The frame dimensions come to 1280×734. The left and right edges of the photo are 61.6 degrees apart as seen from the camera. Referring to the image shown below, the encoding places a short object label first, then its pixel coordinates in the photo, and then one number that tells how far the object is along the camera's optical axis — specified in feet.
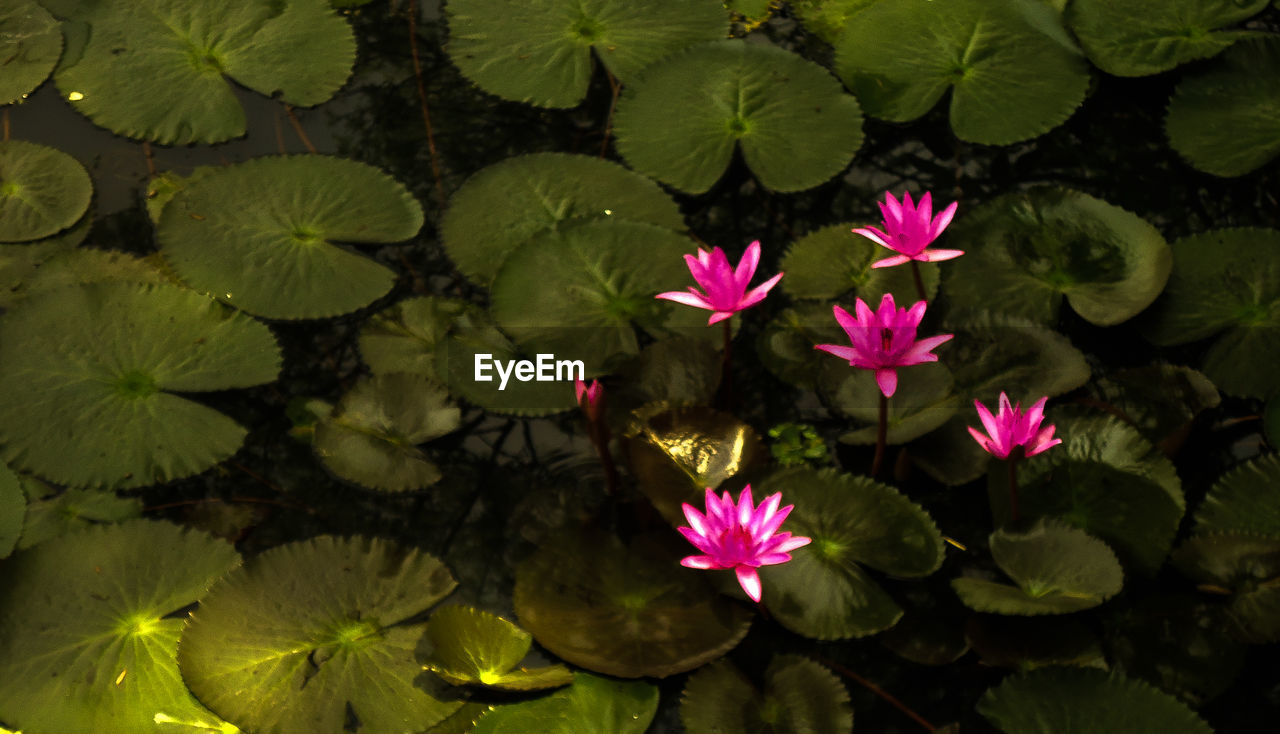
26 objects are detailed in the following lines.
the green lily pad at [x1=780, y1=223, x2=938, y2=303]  7.70
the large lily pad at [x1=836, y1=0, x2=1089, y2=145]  8.91
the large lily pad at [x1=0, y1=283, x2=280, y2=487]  7.04
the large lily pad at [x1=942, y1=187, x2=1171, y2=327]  7.61
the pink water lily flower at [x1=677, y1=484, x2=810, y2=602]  5.64
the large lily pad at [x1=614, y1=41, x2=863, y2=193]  8.61
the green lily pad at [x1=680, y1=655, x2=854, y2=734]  5.93
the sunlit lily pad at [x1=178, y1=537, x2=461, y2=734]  6.00
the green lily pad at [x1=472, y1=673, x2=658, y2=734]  5.94
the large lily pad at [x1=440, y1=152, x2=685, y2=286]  8.05
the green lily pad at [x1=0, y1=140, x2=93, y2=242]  8.32
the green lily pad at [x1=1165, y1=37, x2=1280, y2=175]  8.63
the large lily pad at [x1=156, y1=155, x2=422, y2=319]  7.87
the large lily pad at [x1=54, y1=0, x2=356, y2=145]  9.01
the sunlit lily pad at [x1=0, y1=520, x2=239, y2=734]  6.08
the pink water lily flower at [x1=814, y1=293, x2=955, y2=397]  5.90
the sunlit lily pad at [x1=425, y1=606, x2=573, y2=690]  5.96
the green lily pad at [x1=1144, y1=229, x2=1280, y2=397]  7.40
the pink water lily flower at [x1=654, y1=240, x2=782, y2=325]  6.33
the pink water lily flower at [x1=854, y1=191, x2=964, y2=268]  6.57
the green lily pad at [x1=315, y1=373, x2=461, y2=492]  7.05
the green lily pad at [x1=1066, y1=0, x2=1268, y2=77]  9.07
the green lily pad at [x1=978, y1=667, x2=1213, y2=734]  5.73
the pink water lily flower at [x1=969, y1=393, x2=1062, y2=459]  6.07
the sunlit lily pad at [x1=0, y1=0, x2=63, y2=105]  9.23
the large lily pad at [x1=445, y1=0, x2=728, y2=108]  9.32
